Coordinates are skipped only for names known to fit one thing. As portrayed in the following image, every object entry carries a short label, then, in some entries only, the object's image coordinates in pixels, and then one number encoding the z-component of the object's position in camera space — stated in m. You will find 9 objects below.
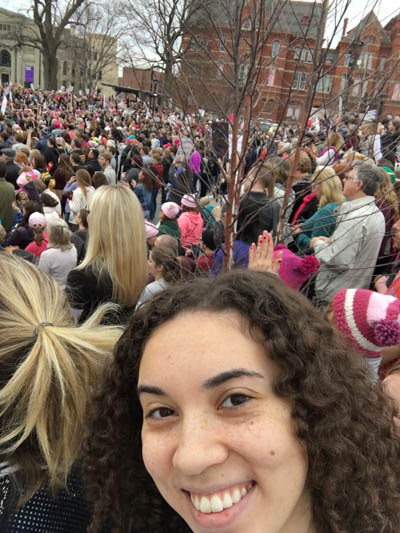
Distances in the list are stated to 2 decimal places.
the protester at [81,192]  6.56
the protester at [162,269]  3.27
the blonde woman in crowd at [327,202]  3.80
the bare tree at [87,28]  45.28
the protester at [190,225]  4.62
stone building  73.57
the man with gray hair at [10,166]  7.71
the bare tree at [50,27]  43.50
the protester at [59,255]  4.11
